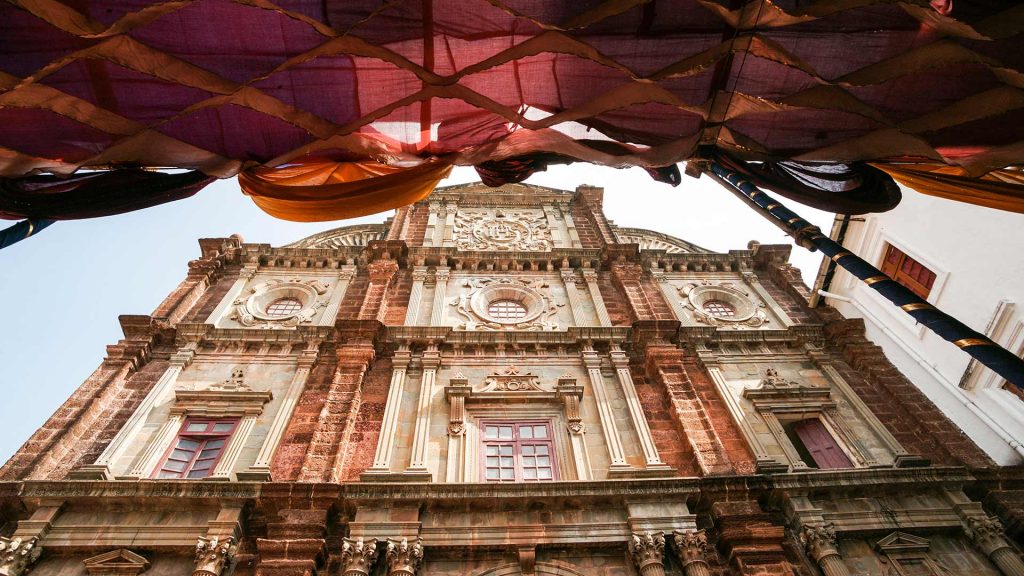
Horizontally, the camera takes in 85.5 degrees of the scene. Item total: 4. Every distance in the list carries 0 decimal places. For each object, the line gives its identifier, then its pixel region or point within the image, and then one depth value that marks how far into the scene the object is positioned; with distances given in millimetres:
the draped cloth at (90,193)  5375
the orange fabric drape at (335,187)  5957
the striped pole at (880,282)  5411
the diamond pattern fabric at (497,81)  4797
